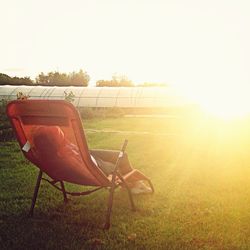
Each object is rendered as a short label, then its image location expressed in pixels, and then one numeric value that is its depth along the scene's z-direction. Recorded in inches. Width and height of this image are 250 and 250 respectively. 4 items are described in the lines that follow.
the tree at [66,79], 1377.4
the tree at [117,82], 1365.8
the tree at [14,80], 1271.0
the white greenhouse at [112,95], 847.5
